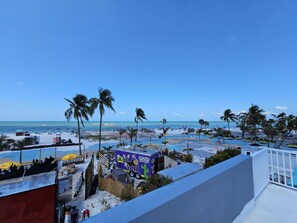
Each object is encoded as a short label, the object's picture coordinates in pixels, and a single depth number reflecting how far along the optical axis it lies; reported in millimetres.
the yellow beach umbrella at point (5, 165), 8645
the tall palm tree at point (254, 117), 26014
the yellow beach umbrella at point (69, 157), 12942
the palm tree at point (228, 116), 38312
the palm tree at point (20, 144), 14344
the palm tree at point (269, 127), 22609
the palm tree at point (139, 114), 25859
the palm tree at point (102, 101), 18172
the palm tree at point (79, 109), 17516
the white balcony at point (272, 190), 2486
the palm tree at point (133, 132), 22816
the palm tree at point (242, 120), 30888
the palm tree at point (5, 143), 15458
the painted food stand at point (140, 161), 10023
